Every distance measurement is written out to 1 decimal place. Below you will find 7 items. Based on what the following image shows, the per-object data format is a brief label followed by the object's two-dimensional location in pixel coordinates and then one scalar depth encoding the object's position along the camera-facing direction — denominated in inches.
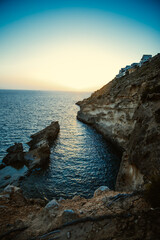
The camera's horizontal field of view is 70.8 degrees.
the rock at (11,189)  439.4
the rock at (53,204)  318.7
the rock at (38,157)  769.3
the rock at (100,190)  419.8
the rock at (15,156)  772.0
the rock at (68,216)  236.0
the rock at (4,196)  401.4
